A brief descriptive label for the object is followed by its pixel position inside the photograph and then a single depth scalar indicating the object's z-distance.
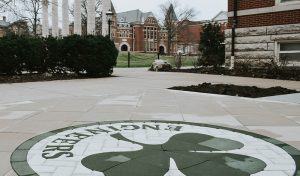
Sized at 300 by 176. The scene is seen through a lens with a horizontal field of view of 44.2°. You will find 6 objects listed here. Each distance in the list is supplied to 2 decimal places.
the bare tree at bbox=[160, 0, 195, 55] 90.50
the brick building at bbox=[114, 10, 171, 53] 110.28
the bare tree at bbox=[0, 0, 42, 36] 21.40
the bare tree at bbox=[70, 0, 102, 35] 65.38
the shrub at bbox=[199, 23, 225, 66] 21.58
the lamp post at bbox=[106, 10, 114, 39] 24.94
